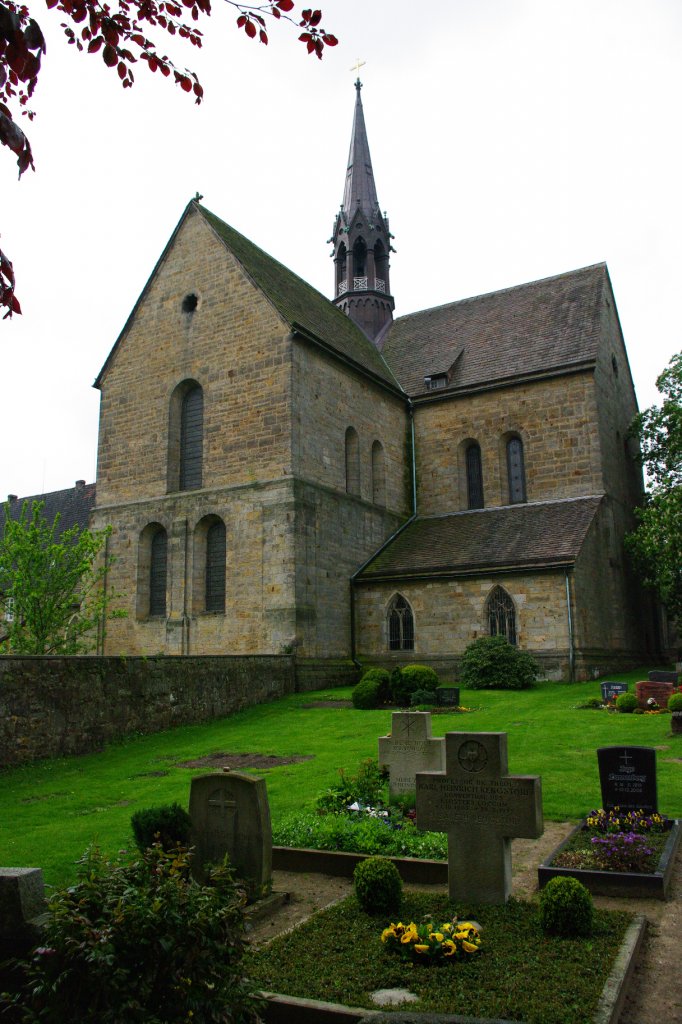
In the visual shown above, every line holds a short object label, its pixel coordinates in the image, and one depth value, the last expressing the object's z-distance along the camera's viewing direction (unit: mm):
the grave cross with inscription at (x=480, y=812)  7535
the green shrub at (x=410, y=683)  21625
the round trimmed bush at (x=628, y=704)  18562
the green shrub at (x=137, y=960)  4172
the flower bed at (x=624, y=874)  7770
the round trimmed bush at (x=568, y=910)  6633
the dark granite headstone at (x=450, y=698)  20516
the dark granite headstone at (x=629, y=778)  9469
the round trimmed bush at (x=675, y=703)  16641
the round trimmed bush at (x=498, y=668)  23359
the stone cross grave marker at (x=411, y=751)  11126
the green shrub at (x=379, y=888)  7352
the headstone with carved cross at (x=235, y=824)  8133
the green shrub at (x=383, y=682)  21891
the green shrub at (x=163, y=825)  8406
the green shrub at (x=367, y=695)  21188
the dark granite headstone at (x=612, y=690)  19861
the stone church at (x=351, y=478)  25828
